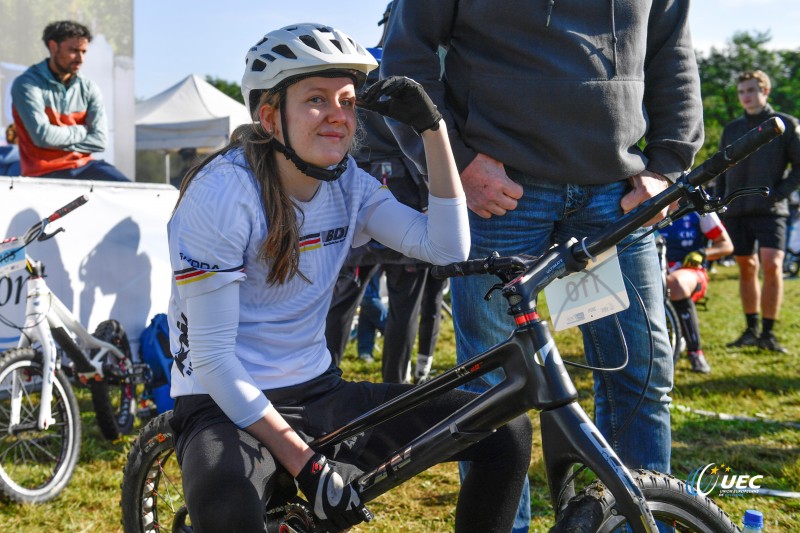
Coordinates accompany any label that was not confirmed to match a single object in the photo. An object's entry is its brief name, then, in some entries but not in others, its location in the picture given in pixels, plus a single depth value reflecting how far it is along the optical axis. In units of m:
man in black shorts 7.30
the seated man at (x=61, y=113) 5.52
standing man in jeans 2.36
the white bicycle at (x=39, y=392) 3.81
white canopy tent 15.23
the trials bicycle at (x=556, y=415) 1.73
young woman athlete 2.11
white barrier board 4.51
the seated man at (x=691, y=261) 6.51
